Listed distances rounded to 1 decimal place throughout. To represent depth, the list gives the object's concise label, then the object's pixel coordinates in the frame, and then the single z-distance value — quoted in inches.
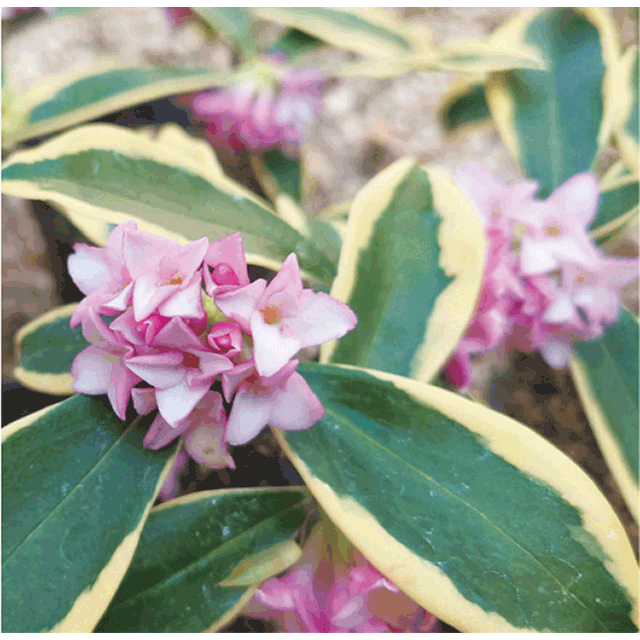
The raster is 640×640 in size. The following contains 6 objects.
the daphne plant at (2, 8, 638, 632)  10.0
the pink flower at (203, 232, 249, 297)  10.0
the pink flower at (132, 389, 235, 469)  10.2
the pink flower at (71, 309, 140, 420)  10.0
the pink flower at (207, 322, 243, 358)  9.9
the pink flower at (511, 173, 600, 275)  11.5
